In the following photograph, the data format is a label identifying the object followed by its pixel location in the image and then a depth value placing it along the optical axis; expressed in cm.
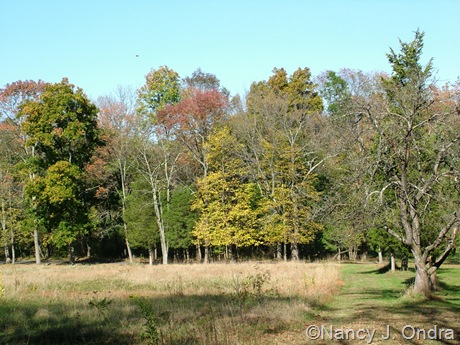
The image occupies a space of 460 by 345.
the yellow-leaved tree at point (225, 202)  3800
